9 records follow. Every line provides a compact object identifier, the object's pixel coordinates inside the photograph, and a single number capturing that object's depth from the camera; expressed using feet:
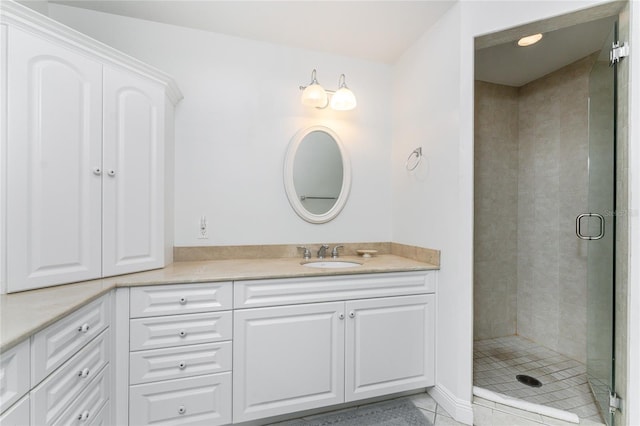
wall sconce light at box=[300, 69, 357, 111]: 7.34
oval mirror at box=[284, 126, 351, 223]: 7.76
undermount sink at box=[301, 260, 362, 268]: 7.28
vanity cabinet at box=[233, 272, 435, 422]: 5.53
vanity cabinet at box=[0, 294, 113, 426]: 2.95
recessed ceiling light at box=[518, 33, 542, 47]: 6.94
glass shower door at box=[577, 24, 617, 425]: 5.43
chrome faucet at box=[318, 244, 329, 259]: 7.70
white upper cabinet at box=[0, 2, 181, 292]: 4.29
